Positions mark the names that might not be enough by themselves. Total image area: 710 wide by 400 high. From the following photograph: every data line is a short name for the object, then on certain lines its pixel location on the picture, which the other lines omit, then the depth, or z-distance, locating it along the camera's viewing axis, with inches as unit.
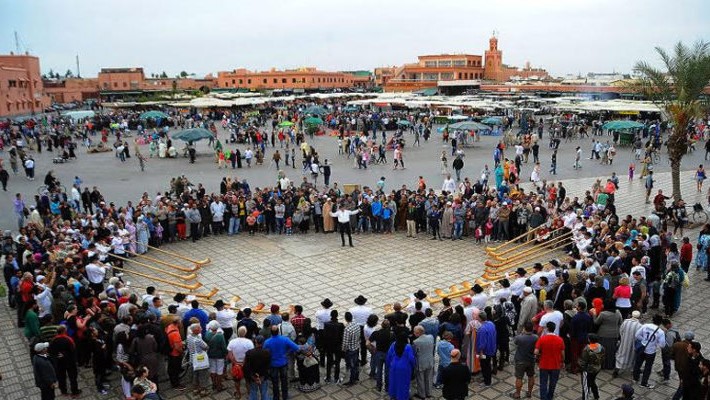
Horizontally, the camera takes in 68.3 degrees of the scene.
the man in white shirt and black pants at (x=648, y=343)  281.3
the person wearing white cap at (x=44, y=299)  336.5
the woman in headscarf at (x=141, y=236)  530.6
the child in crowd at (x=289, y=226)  592.7
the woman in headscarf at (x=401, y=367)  264.8
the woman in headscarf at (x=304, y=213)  594.9
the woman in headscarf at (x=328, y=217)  590.2
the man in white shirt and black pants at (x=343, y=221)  534.4
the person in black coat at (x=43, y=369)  264.1
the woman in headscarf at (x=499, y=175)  749.9
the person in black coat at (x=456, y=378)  246.1
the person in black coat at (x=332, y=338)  291.1
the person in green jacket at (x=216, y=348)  283.9
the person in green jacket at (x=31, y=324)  322.7
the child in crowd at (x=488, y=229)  547.2
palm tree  585.0
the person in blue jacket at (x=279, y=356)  272.7
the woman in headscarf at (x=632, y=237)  419.2
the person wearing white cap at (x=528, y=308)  311.2
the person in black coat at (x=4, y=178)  799.1
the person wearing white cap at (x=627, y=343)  292.2
